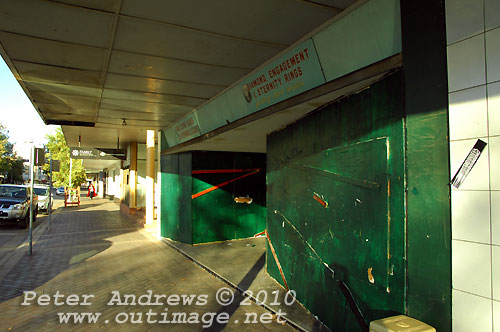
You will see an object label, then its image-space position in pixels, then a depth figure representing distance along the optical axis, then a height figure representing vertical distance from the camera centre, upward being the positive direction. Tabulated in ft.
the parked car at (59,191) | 160.72 -8.96
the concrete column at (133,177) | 56.70 -0.61
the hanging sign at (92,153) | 50.39 +3.27
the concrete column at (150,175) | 44.29 -0.21
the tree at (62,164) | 105.38 +3.14
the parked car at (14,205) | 41.98 -4.19
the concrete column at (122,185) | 68.75 -2.44
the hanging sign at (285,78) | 13.39 +4.43
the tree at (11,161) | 168.96 +6.73
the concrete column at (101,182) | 133.30 -4.08
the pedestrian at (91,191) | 117.39 -6.25
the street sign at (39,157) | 30.09 +1.51
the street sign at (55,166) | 39.40 +0.88
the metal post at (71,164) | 103.48 +2.77
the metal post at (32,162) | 28.03 +1.00
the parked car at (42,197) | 63.41 -4.59
